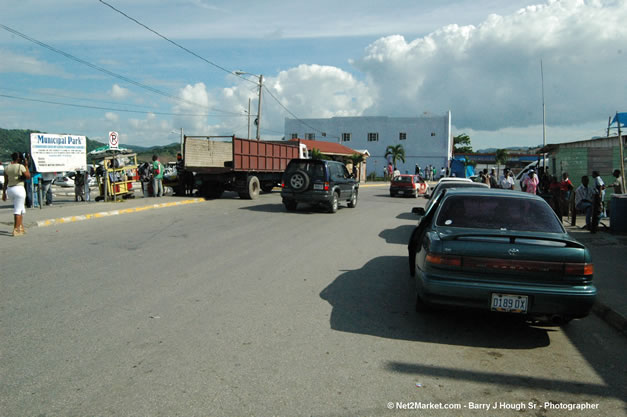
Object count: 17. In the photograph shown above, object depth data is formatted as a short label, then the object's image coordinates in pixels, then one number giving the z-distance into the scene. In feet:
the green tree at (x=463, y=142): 351.05
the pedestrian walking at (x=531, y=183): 59.77
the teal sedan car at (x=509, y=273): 15.55
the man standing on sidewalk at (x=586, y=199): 43.24
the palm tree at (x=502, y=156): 290.50
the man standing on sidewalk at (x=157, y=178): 68.90
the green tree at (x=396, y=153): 236.02
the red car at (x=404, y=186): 92.22
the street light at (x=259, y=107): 119.55
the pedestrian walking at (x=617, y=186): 44.39
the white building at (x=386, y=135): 238.89
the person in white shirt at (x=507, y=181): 69.46
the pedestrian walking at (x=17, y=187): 34.78
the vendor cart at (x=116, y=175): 60.23
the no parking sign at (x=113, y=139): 61.56
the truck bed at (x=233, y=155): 69.00
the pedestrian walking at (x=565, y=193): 52.90
